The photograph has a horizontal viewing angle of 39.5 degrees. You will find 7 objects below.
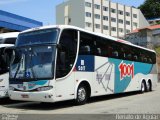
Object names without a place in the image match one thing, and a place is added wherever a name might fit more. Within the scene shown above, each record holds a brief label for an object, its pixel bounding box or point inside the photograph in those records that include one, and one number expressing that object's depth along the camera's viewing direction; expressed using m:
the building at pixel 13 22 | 19.98
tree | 67.84
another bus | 9.76
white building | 56.78
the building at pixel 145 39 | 36.69
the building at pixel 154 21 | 68.31
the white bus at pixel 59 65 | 8.38
